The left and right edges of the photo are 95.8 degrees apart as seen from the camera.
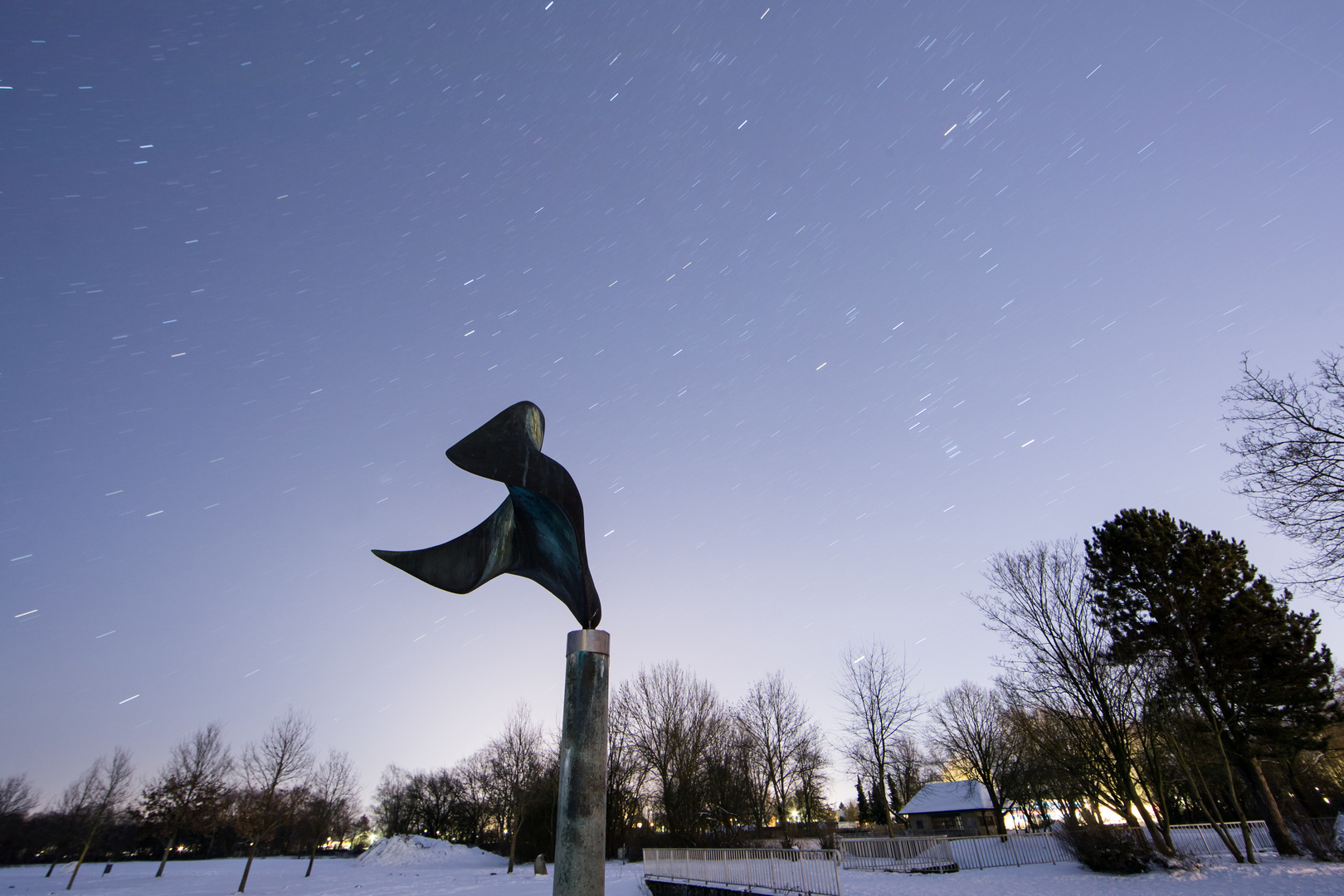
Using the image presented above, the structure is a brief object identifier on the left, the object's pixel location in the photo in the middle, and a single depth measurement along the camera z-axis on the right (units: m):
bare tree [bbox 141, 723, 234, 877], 37.19
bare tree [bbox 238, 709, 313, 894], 32.22
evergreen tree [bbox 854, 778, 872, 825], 68.56
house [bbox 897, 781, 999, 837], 44.75
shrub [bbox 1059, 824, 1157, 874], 19.66
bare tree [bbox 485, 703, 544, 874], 42.00
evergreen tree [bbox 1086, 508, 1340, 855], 25.50
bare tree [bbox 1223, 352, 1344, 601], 11.31
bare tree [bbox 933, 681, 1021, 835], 50.66
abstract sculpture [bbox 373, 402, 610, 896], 5.32
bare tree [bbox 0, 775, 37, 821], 58.81
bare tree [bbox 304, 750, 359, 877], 51.25
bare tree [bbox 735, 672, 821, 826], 43.25
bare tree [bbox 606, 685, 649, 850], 40.69
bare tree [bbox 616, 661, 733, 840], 35.25
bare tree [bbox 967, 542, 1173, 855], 20.73
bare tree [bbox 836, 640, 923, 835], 39.65
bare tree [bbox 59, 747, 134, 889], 47.34
